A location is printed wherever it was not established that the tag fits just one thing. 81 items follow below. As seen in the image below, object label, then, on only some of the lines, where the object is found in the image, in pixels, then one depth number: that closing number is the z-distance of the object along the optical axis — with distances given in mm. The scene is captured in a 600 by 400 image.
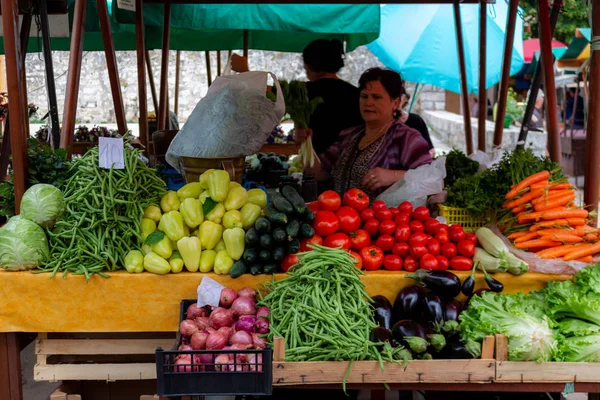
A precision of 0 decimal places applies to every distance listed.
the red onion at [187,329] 2891
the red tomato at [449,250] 3391
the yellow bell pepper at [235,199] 3451
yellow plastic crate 3867
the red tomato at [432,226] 3467
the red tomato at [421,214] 3521
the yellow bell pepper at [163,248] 3326
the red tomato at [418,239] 3377
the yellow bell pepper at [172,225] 3361
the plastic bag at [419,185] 4012
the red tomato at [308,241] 3336
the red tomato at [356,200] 3539
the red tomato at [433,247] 3375
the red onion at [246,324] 2904
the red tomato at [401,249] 3396
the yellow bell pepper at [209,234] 3371
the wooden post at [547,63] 4605
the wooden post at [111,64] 5008
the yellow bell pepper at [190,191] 3553
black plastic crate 2574
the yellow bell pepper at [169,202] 3494
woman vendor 4316
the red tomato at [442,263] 3336
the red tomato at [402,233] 3414
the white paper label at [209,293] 3152
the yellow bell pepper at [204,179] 3536
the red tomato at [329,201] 3475
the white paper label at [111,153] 3357
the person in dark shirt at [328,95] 5328
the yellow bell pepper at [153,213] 3441
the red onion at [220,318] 2947
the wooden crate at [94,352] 3453
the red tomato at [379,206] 3526
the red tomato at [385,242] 3416
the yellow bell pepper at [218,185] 3443
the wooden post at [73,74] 4008
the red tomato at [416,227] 3453
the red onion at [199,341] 2775
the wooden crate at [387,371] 2666
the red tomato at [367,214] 3492
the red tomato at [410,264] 3369
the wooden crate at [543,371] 2732
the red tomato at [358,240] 3414
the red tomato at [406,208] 3590
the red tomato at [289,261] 3293
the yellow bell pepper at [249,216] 3404
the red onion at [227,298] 3139
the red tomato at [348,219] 3424
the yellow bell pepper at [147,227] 3395
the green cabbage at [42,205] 3352
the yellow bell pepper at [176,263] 3320
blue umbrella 8875
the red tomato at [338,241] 3318
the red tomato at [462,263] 3350
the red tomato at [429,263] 3311
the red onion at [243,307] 3037
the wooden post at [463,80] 6793
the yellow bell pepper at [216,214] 3428
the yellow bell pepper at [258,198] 3549
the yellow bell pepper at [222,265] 3303
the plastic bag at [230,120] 3910
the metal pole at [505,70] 5594
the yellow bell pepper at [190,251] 3330
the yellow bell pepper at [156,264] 3291
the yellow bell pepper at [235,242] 3316
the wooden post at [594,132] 3775
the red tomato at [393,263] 3379
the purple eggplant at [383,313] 2996
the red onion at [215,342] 2752
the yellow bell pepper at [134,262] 3312
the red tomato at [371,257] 3371
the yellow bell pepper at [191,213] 3404
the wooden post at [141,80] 6043
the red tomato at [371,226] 3477
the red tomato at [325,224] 3373
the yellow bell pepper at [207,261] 3352
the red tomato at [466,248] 3381
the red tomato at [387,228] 3447
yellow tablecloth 3311
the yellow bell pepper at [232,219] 3383
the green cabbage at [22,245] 3270
